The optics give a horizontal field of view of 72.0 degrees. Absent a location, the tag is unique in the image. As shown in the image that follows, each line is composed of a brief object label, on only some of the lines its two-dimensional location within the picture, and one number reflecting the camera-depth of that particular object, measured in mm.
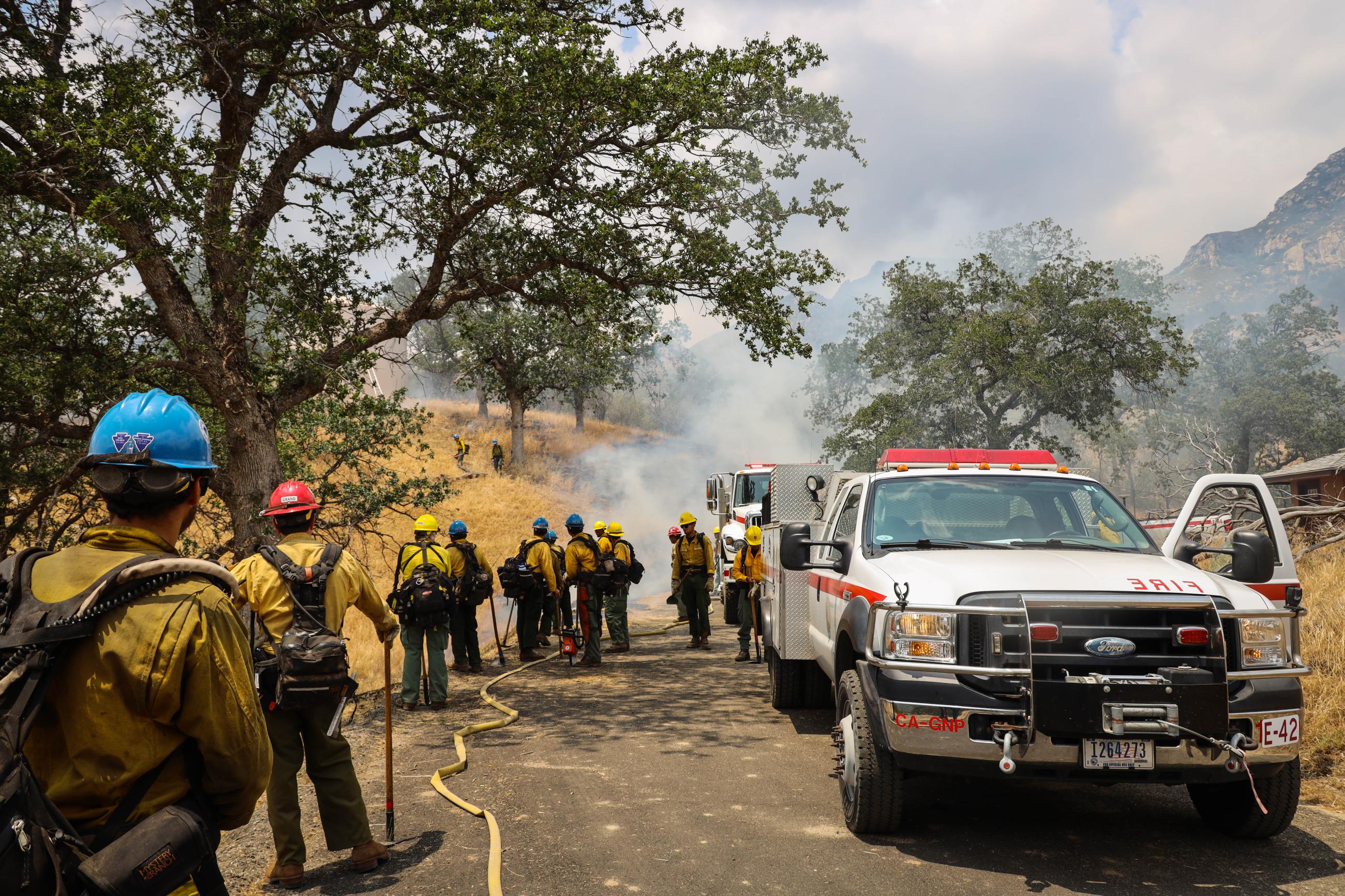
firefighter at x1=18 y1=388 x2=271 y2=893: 2061
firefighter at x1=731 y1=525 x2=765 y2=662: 12578
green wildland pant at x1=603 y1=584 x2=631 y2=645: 13820
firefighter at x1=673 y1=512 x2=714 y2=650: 14031
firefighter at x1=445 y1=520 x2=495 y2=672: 11156
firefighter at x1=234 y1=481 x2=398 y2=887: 4898
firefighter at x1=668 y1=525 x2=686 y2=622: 14670
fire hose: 4723
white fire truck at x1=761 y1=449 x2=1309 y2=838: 4387
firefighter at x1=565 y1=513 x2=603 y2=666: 12477
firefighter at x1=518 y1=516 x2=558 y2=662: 12617
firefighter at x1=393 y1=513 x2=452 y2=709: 9672
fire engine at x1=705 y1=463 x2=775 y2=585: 18141
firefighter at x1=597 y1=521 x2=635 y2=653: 13375
